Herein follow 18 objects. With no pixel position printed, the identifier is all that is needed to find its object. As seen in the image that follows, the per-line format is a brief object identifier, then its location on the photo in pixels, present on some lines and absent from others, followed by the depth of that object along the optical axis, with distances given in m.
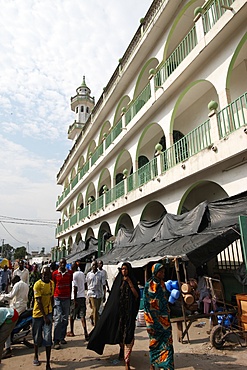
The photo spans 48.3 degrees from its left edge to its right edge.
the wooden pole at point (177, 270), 5.04
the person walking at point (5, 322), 3.39
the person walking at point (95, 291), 6.19
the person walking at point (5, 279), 11.24
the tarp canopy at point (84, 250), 15.18
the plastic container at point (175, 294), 5.79
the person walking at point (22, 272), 7.65
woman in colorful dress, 3.57
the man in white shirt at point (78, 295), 6.26
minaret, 30.21
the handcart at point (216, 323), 4.82
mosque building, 6.96
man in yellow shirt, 4.45
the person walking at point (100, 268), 6.73
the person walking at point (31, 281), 8.20
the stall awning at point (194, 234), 5.49
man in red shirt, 5.21
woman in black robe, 4.30
